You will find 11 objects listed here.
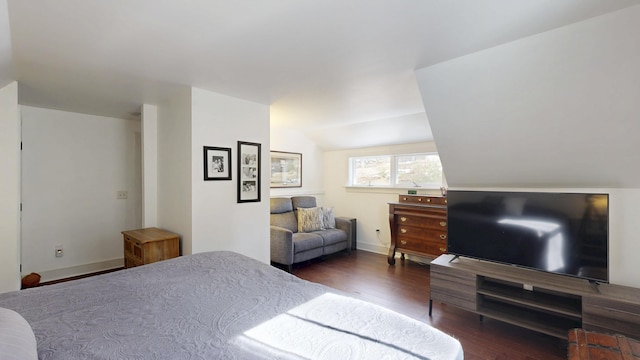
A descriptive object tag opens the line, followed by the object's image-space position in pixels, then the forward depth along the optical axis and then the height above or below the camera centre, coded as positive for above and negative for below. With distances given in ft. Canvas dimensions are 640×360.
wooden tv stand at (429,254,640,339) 6.41 -3.31
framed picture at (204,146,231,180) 9.49 +0.61
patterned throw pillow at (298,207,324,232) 14.93 -2.18
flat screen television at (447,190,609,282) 7.17 -1.48
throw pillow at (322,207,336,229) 15.83 -2.25
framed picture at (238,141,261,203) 10.43 +0.32
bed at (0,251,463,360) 3.21 -1.97
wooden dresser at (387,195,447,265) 12.72 -2.26
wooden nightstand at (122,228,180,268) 8.82 -2.19
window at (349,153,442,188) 14.53 +0.52
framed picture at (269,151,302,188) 16.08 +0.66
